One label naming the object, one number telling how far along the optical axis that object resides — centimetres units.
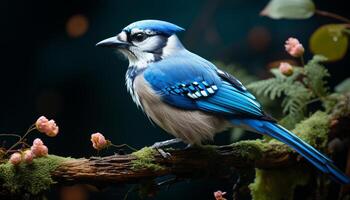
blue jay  493
